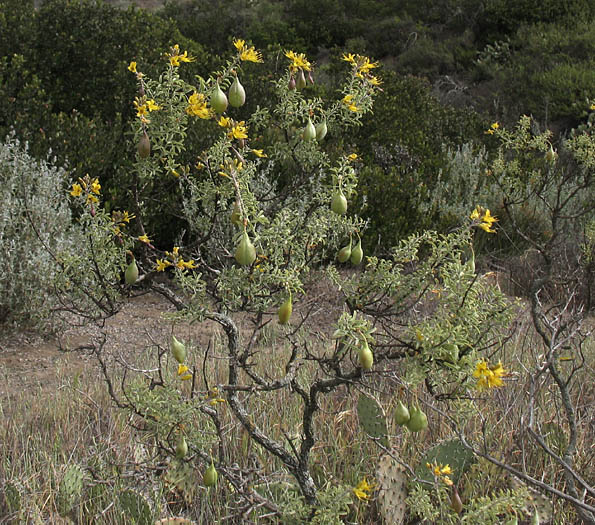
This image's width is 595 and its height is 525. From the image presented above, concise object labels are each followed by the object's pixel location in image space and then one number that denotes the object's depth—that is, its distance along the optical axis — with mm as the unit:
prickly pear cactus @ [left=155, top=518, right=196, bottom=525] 1851
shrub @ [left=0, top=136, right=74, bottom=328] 3578
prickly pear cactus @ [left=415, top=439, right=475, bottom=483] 2156
